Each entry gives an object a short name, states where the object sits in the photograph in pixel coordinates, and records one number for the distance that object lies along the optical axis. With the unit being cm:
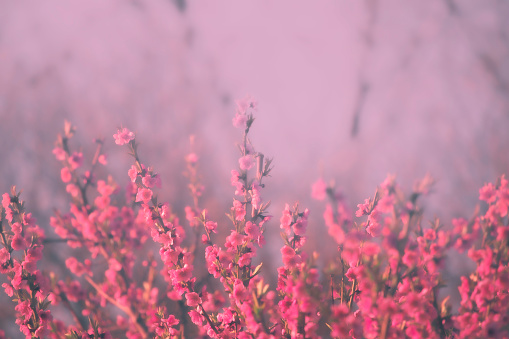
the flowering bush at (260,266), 341
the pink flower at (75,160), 567
